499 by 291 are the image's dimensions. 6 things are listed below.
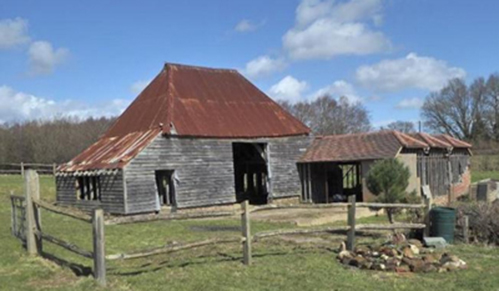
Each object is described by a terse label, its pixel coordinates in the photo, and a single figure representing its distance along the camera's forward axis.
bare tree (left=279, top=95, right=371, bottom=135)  66.81
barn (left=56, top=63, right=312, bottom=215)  21.84
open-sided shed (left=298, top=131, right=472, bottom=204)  23.82
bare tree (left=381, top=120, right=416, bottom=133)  77.25
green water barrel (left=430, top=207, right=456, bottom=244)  11.95
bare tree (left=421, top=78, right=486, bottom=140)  63.58
